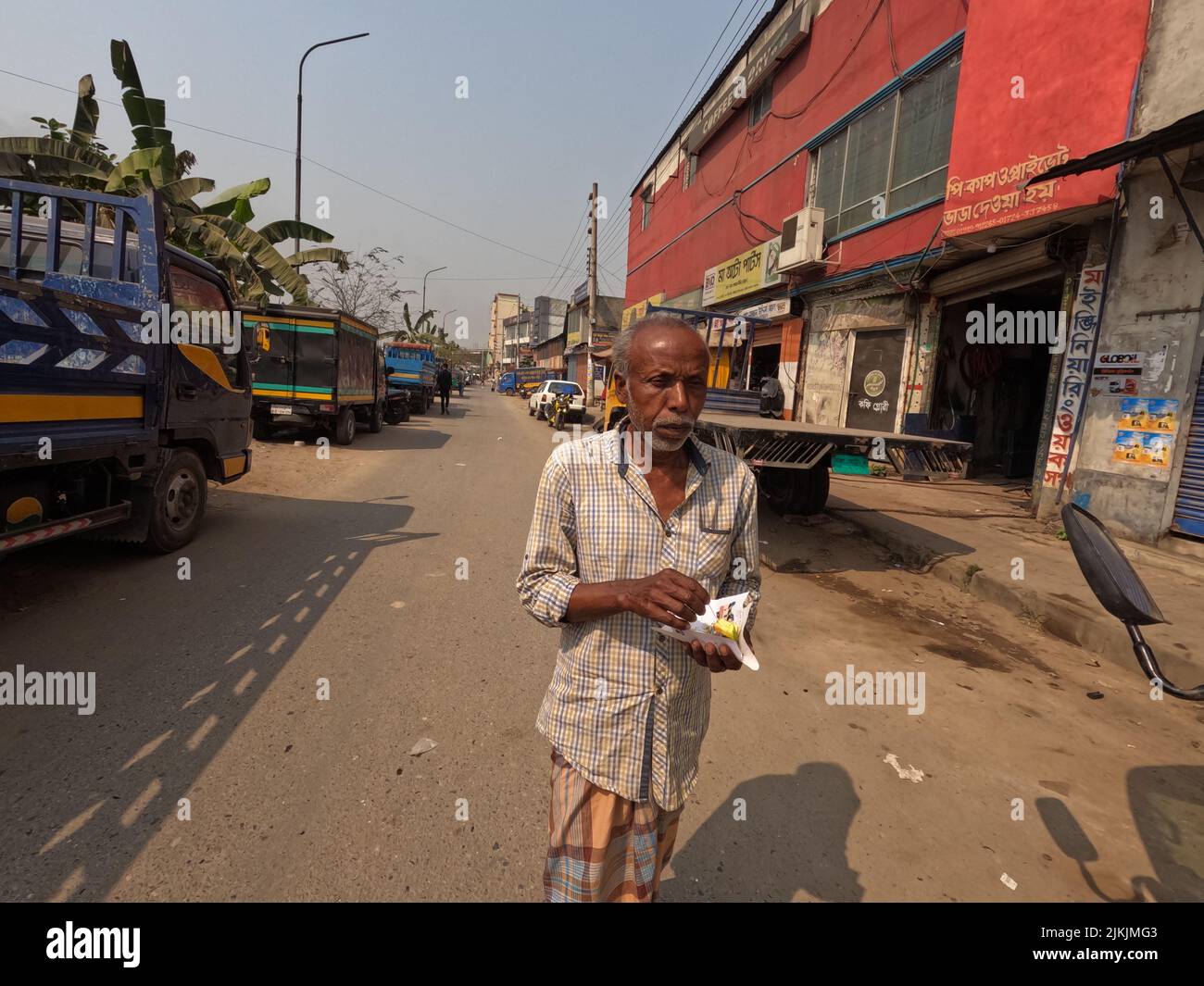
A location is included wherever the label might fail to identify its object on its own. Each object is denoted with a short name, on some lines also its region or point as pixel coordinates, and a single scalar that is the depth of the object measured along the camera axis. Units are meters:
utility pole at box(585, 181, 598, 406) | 28.11
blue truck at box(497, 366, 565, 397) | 47.97
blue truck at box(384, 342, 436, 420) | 22.98
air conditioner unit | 14.02
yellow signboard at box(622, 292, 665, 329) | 27.24
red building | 7.65
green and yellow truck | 12.29
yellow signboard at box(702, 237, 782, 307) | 16.22
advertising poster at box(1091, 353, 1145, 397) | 7.05
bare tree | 25.64
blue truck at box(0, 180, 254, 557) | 3.75
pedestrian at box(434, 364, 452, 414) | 26.16
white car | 20.86
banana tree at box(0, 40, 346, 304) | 9.35
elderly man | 1.45
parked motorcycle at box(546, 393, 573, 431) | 20.64
